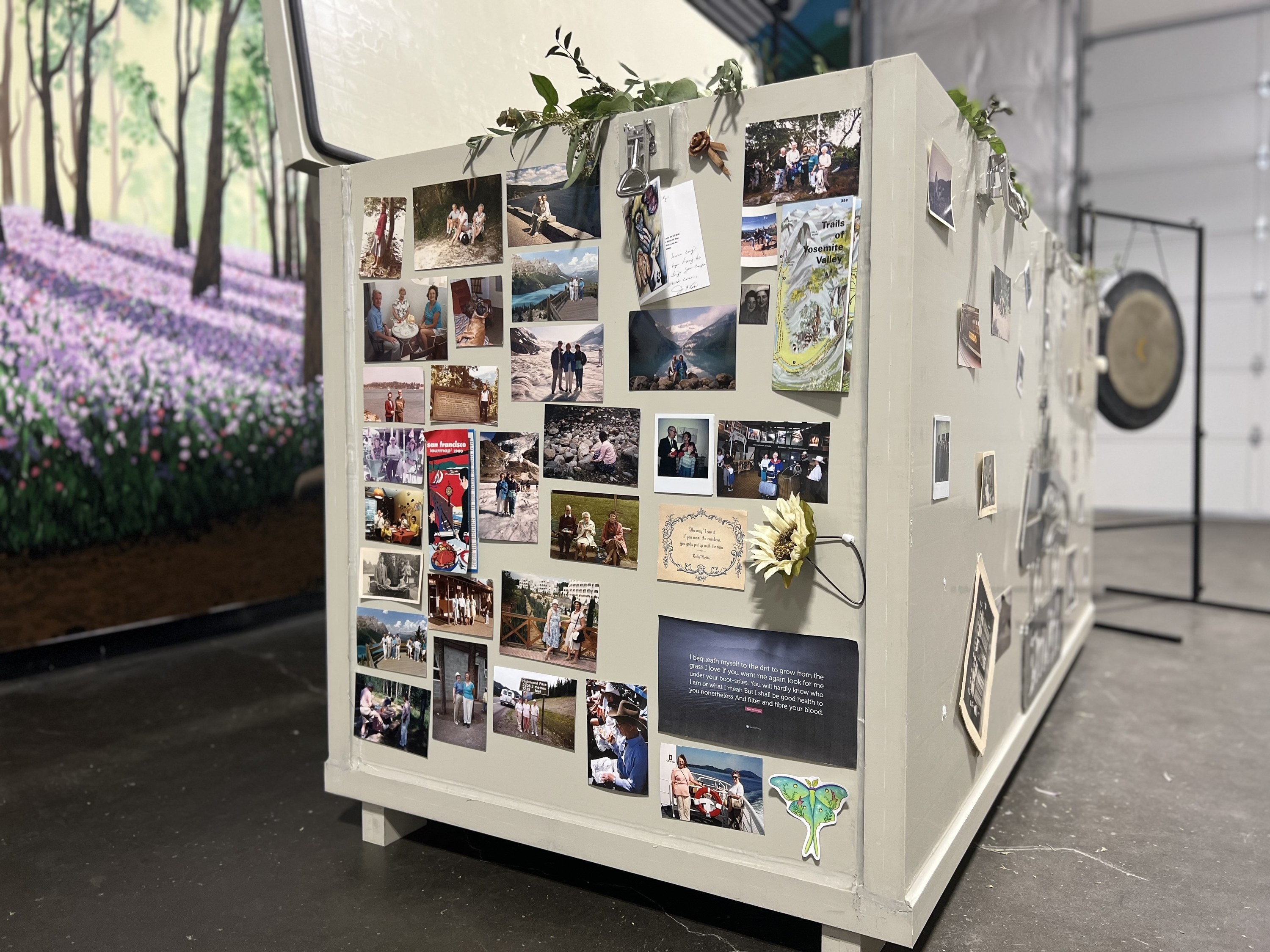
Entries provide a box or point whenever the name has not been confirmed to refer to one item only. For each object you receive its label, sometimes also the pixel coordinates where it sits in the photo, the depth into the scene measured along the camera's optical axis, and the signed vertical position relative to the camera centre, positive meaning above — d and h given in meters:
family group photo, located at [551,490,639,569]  1.49 -0.14
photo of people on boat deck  1.41 -0.57
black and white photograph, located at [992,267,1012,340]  1.76 +0.31
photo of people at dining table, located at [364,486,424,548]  1.71 -0.14
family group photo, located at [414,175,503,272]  1.59 +0.43
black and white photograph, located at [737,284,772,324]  1.35 +0.23
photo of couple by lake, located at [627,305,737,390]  1.38 +0.17
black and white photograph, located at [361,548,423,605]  1.72 -0.26
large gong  4.29 +0.52
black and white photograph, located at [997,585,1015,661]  1.92 -0.39
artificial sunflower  1.30 -0.14
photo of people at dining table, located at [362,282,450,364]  1.67 +0.26
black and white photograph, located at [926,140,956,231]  1.32 +0.42
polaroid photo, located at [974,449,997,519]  1.71 -0.06
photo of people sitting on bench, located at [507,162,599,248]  1.50 +0.43
